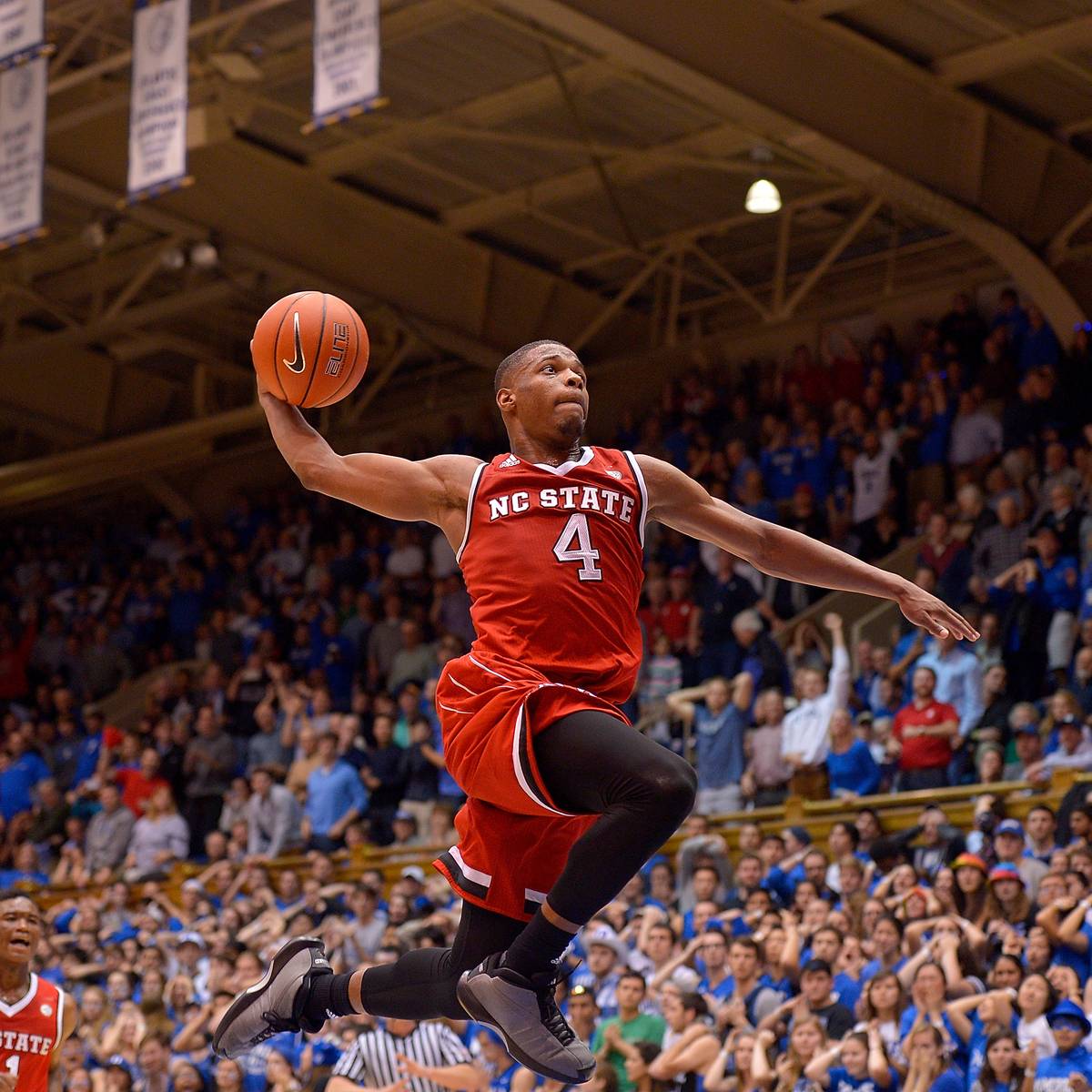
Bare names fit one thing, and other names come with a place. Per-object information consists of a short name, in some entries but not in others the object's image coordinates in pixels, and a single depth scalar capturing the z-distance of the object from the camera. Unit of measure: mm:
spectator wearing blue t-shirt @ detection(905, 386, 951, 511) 17125
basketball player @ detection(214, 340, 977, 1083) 5254
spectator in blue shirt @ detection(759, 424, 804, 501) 17953
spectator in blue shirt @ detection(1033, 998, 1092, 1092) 9250
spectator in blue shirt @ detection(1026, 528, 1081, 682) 13695
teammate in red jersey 7930
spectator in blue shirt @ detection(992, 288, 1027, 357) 17844
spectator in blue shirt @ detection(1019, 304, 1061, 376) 17438
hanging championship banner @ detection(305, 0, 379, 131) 13250
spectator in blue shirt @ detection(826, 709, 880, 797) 13656
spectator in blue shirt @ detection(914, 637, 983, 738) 13625
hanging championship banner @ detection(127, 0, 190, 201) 14297
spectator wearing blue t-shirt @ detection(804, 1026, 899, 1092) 9852
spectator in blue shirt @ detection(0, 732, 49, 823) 20234
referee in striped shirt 11219
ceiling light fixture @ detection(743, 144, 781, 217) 17688
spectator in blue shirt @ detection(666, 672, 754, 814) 14641
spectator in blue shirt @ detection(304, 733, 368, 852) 16641
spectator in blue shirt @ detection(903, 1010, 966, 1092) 9609
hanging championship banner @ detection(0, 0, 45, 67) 14484
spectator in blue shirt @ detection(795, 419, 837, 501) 17750
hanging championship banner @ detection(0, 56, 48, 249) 15156
